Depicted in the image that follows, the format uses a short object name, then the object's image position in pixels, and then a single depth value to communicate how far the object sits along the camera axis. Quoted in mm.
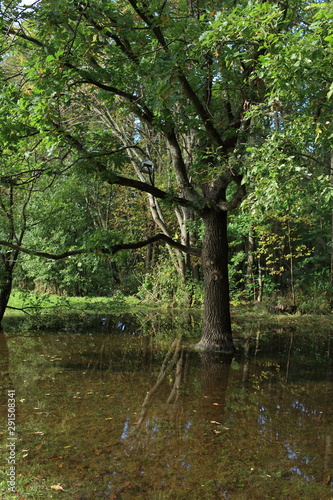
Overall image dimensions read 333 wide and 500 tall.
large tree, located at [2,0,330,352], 5508
